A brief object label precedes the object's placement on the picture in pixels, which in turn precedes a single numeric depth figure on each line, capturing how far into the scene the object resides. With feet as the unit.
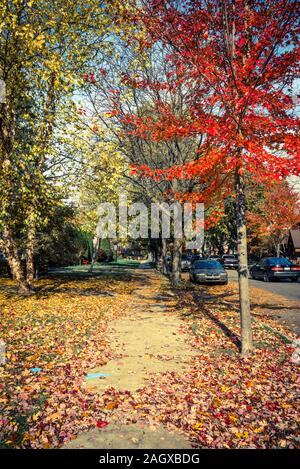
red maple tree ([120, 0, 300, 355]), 22.40
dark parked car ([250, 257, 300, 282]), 78.95
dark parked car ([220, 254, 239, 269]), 135.96
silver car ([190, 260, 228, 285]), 73.92
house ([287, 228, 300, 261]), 177.88
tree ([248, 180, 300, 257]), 139.95
